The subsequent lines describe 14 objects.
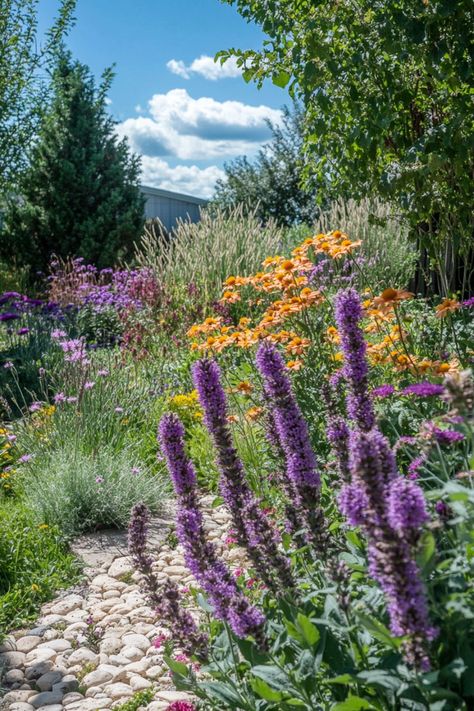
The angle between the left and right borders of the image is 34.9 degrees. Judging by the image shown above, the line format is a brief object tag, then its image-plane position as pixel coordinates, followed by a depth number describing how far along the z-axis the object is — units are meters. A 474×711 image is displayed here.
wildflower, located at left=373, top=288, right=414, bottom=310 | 3.29
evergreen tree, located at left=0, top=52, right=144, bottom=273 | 16.22
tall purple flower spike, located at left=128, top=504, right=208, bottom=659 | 2.00
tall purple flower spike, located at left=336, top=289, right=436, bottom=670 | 1.38
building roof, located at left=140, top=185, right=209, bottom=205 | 25.53
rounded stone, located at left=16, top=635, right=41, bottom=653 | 3.45
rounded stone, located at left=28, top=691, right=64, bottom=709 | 3.01
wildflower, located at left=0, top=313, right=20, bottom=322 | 8.52
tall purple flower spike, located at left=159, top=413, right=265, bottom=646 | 1.94
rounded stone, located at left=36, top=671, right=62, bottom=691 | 3.16
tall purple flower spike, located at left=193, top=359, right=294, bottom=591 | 2.07
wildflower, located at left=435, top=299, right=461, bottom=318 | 3.40
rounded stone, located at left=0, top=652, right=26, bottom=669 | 3.31
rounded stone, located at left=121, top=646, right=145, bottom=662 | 3.28
